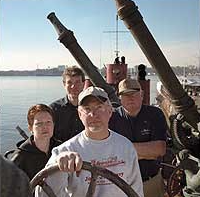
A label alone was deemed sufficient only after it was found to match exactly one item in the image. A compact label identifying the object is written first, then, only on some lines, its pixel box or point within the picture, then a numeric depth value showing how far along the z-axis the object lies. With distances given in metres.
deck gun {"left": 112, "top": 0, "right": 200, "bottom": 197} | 3.32
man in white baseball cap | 1.47
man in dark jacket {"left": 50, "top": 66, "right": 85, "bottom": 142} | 2.43
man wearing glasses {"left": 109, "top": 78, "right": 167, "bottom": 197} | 2.27
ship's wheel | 1.31
